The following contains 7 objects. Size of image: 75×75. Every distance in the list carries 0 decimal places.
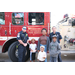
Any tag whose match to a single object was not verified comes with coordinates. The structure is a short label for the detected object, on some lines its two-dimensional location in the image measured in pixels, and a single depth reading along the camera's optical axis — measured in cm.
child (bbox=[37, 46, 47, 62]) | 332
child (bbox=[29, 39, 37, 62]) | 375
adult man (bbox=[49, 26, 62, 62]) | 358
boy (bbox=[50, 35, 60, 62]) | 321
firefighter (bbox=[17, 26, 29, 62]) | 359
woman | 340
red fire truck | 386
